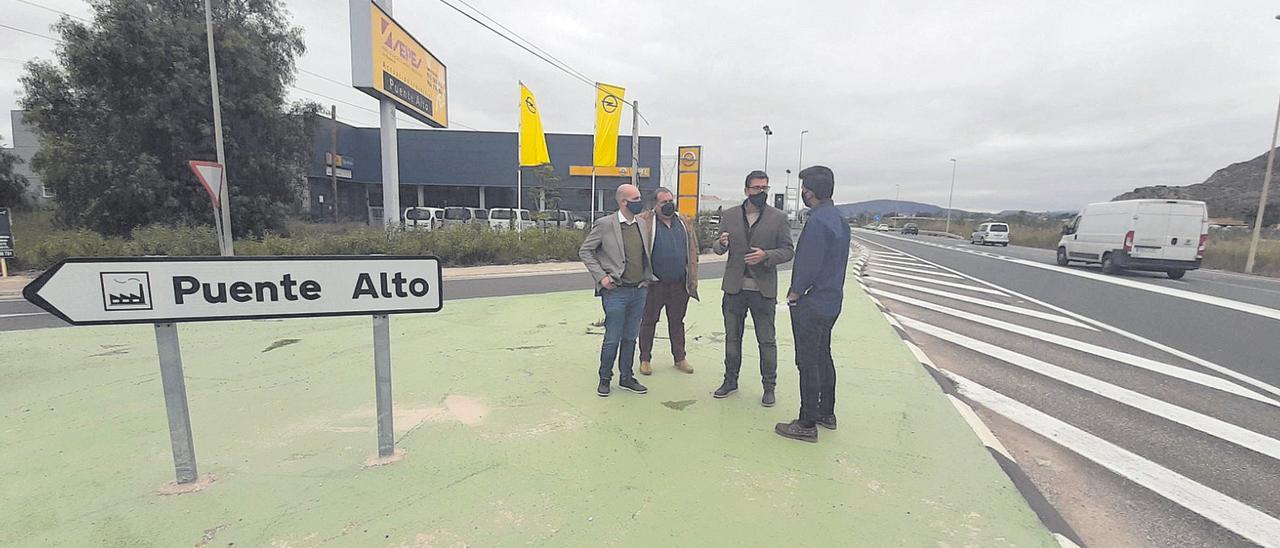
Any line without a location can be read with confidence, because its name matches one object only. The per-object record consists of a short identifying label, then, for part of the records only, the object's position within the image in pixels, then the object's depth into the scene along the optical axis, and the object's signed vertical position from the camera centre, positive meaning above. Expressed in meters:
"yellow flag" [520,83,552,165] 19.95 +3.16
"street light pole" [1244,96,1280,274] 17.03 +0.04
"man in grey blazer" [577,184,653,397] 3.73 -0.36
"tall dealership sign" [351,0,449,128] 14.61 +4.62
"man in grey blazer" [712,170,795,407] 3.74 -0.32
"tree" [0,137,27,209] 26.06 +0.79
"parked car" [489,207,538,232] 22.08 -0.20
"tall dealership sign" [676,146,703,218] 24.03 +1.88
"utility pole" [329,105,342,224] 26.45 +4.13
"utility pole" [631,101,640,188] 18.52 +3.27
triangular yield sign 8.25 +0.49
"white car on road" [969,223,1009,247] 31.86 -0.49
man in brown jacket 4.05 -0.46
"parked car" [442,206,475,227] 25.30 -0.10
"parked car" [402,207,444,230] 24.50 -0.18
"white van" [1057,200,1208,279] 12.73 -0.13
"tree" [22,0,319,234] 16.81 +3.33
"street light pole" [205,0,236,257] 11.42 +0.16
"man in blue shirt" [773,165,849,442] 3.11 -0.41
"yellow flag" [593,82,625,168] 18.66 +3.47
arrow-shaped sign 2.15 -0.38
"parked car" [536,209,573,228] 19.62 -0.16
